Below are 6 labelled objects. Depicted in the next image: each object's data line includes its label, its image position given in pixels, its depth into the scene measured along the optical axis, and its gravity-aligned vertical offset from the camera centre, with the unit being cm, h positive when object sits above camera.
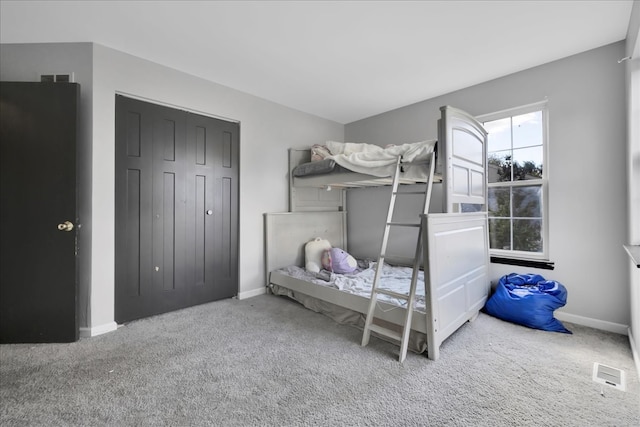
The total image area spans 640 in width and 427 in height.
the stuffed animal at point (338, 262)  331 -60
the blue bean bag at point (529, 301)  232 -78
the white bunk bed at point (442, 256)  193 -39
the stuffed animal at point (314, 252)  362 -51
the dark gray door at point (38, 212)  210 +3
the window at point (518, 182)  271 +33
